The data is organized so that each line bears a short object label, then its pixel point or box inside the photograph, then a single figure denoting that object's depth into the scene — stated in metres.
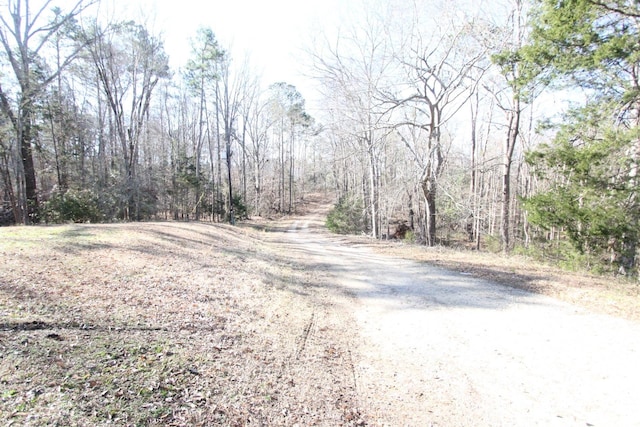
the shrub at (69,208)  14.23
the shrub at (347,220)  23.82
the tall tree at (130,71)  18.39
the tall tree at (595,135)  7.36
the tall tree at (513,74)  9.09
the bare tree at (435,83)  11.67
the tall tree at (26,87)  13.61
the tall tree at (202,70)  24.88
